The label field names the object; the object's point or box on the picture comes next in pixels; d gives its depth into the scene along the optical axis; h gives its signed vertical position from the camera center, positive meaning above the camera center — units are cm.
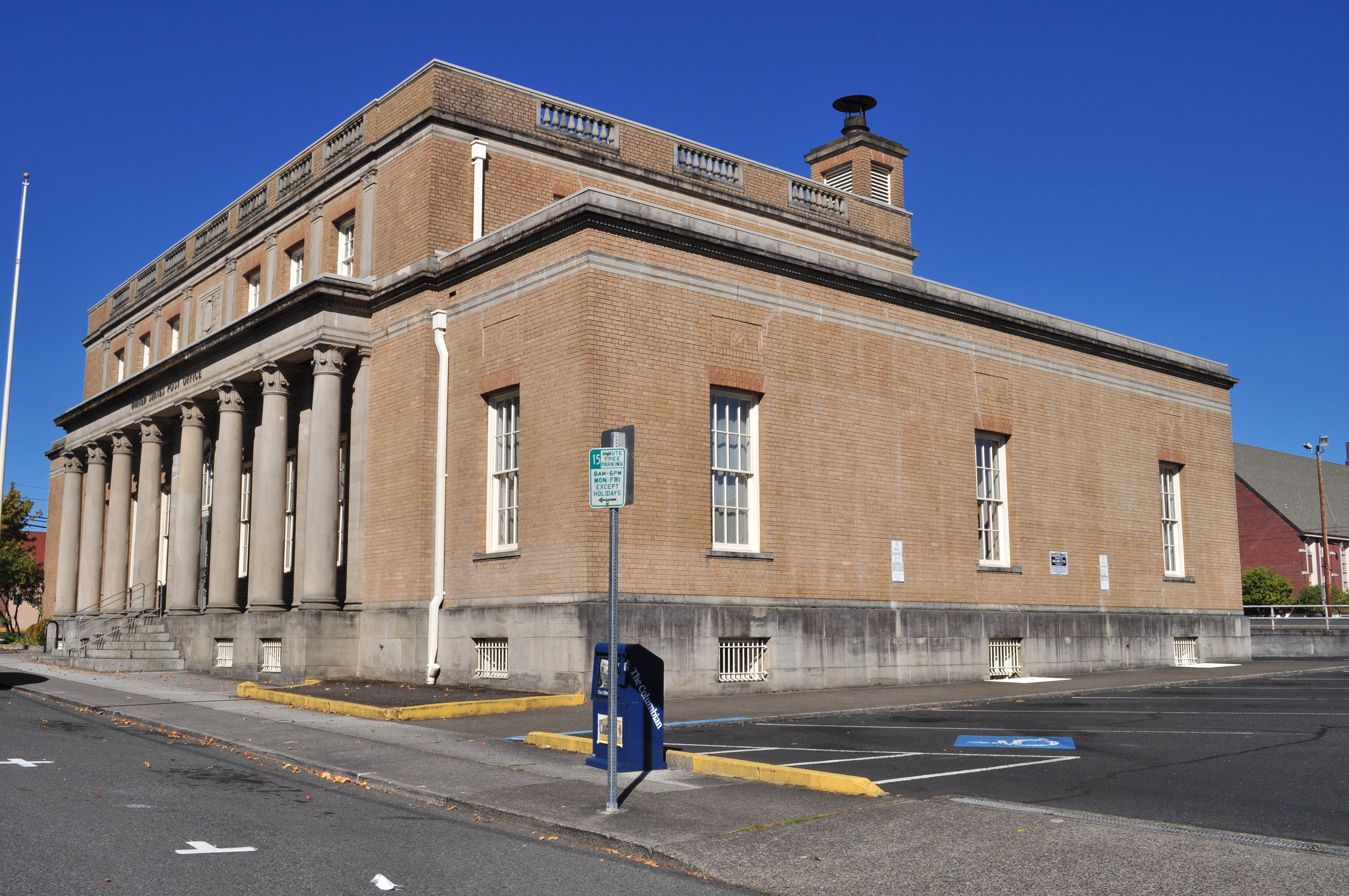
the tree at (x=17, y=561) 5194 +213
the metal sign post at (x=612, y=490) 943 +95
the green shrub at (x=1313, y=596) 6581 +34
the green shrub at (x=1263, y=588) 6178 +77
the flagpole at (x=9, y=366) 3416 +715
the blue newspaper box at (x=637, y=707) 1124 -101
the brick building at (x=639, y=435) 1995 +352
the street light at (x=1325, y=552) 5594 +272
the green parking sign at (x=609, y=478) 948 +105
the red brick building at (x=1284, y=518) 7481 +557
